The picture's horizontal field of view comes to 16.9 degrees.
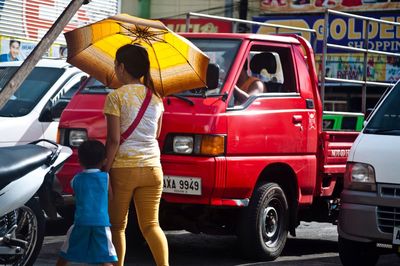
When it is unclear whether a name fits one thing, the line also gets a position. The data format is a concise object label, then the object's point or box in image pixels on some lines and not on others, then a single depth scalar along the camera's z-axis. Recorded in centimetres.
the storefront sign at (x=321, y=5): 4149
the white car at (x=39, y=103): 1412
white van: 1054
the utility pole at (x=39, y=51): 1008
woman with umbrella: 944
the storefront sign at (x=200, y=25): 4338
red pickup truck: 1134
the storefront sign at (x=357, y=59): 1543
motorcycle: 881
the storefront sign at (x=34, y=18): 2788
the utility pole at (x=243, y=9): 4549
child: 874
